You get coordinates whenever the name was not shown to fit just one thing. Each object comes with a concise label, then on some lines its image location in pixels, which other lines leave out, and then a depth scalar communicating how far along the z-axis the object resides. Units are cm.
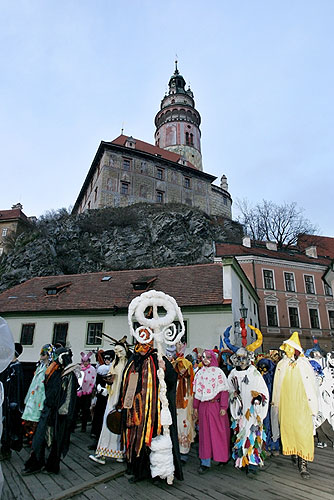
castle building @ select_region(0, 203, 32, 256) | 5430
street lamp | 1441
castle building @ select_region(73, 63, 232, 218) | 4888
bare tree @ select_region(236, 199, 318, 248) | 4297
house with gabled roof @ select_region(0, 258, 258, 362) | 1569
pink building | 2767
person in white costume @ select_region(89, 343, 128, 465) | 576
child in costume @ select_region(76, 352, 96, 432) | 881
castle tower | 6369
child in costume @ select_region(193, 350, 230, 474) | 543
